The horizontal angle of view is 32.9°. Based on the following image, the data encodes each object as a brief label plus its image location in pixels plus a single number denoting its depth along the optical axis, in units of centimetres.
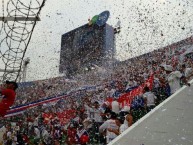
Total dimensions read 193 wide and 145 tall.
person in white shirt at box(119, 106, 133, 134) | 635
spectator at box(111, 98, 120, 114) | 943
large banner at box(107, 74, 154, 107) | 982
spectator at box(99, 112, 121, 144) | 679
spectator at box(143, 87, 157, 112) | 898
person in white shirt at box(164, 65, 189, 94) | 855
